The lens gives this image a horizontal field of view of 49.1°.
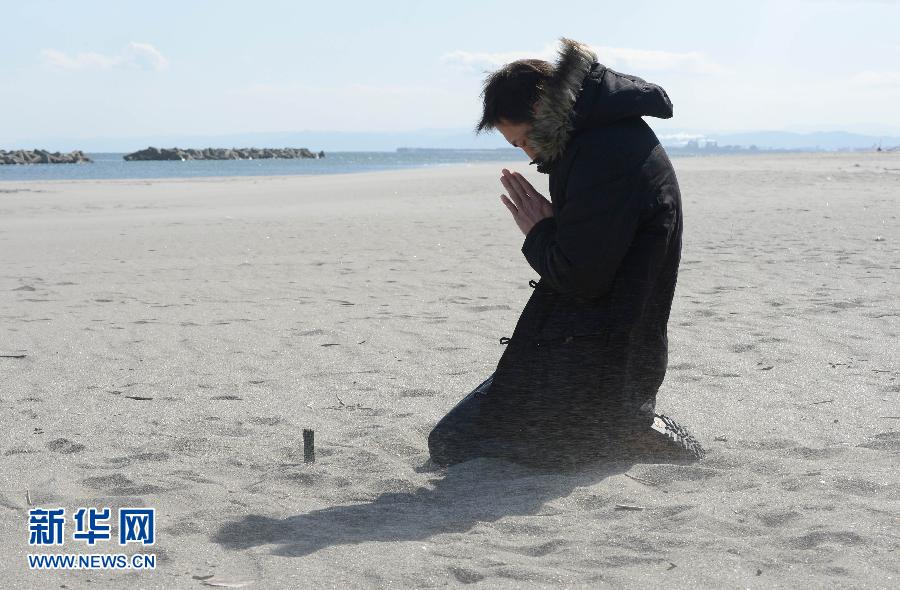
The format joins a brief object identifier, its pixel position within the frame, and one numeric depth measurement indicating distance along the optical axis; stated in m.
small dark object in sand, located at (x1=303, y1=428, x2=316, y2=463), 3.94
